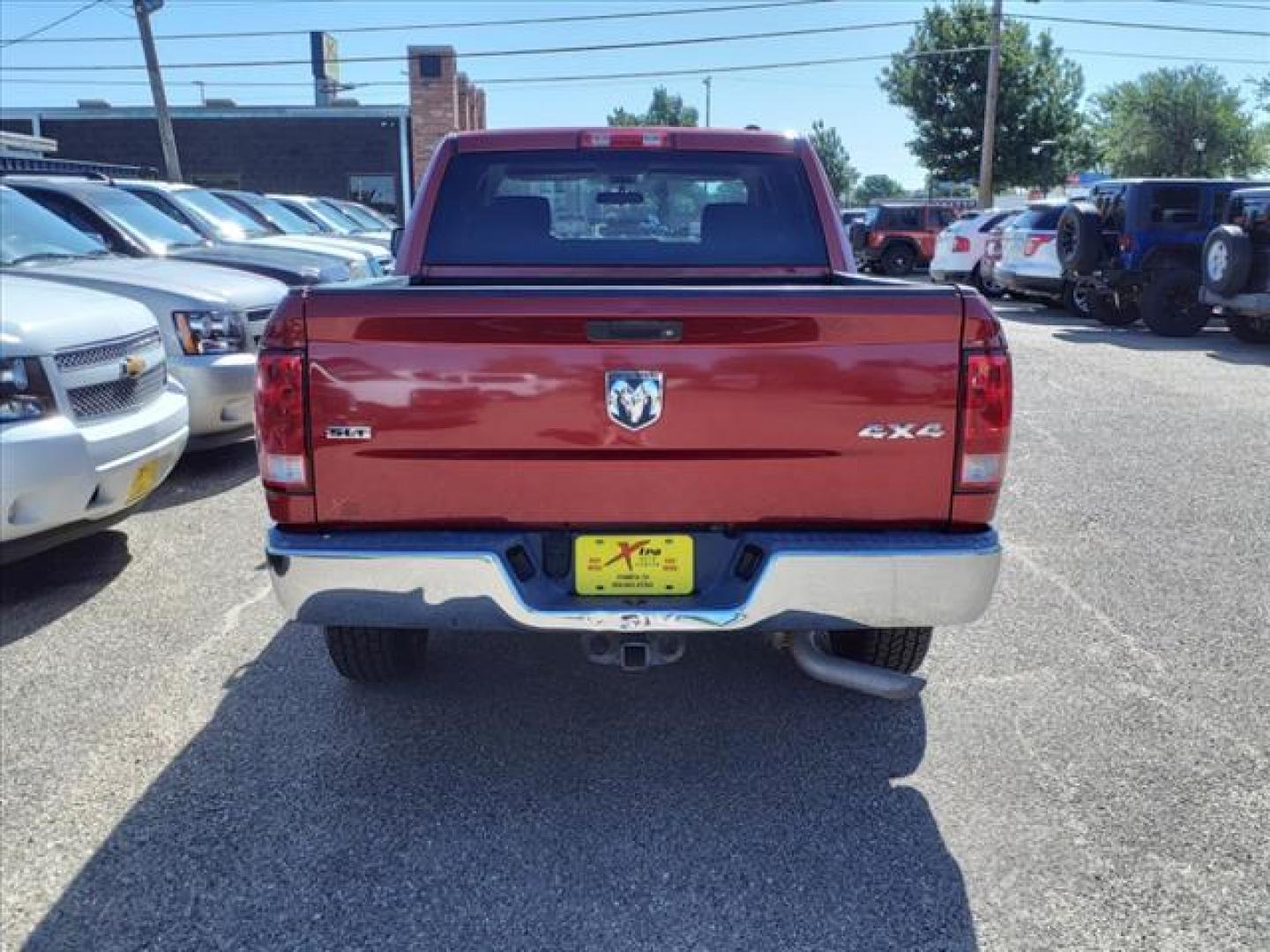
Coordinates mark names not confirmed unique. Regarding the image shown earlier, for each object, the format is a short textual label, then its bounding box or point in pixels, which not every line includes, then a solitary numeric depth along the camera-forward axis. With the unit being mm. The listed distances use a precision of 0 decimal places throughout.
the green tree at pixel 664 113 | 82188
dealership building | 31594
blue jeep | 13883
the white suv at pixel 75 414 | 4180
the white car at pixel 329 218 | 15656
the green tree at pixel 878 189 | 122269
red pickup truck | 2752
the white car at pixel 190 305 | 6469
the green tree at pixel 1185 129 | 50531
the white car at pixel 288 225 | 12070
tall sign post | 36375
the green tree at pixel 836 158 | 89500
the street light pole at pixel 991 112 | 30844
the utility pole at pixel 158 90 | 23797
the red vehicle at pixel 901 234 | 27578
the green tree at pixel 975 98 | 38406
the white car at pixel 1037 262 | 16250
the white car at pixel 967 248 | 20031
